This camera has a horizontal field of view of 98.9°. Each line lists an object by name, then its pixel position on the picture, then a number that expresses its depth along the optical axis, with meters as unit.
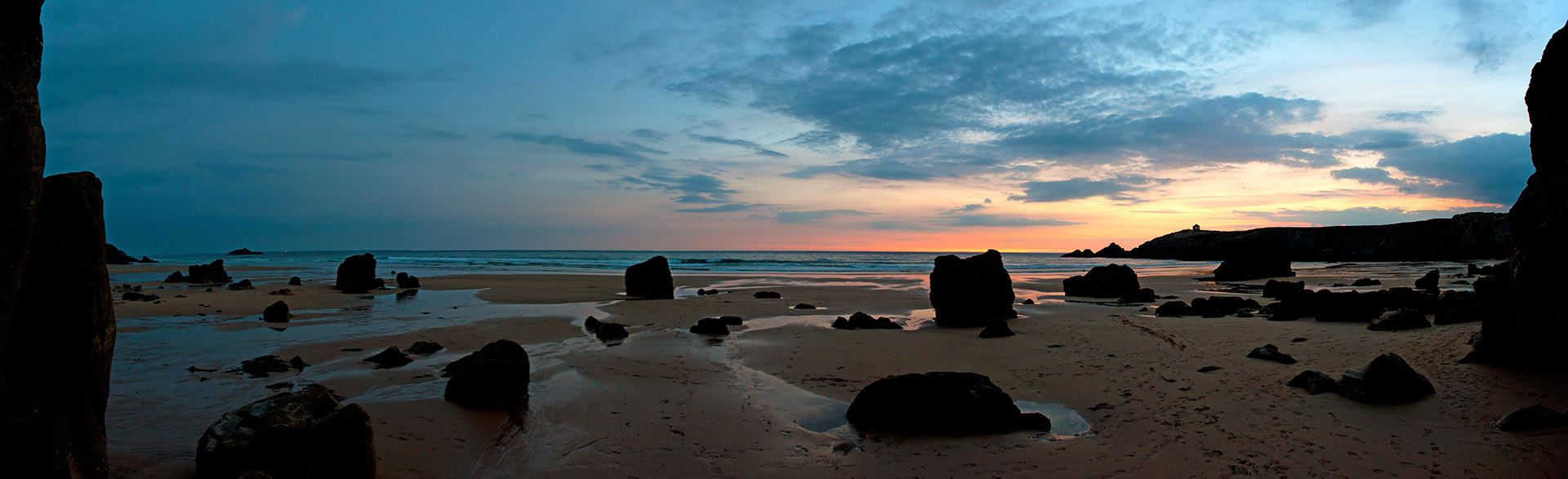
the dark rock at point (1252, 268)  31.12
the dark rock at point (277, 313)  13.38
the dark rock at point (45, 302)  3.01
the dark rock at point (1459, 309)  9.44
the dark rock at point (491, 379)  6.82
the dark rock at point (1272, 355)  7.95
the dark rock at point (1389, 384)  5.91
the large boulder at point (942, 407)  5.72
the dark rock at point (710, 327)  12.30
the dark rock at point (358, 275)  22.94
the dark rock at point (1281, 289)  17.82
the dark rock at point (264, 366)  8.06
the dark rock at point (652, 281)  20.92
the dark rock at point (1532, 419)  4.78
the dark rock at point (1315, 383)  6.39
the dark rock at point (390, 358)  8.66
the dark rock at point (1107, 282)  20.62
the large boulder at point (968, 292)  13.43
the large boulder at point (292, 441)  4.14
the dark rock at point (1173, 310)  14.36
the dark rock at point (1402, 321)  9.45
